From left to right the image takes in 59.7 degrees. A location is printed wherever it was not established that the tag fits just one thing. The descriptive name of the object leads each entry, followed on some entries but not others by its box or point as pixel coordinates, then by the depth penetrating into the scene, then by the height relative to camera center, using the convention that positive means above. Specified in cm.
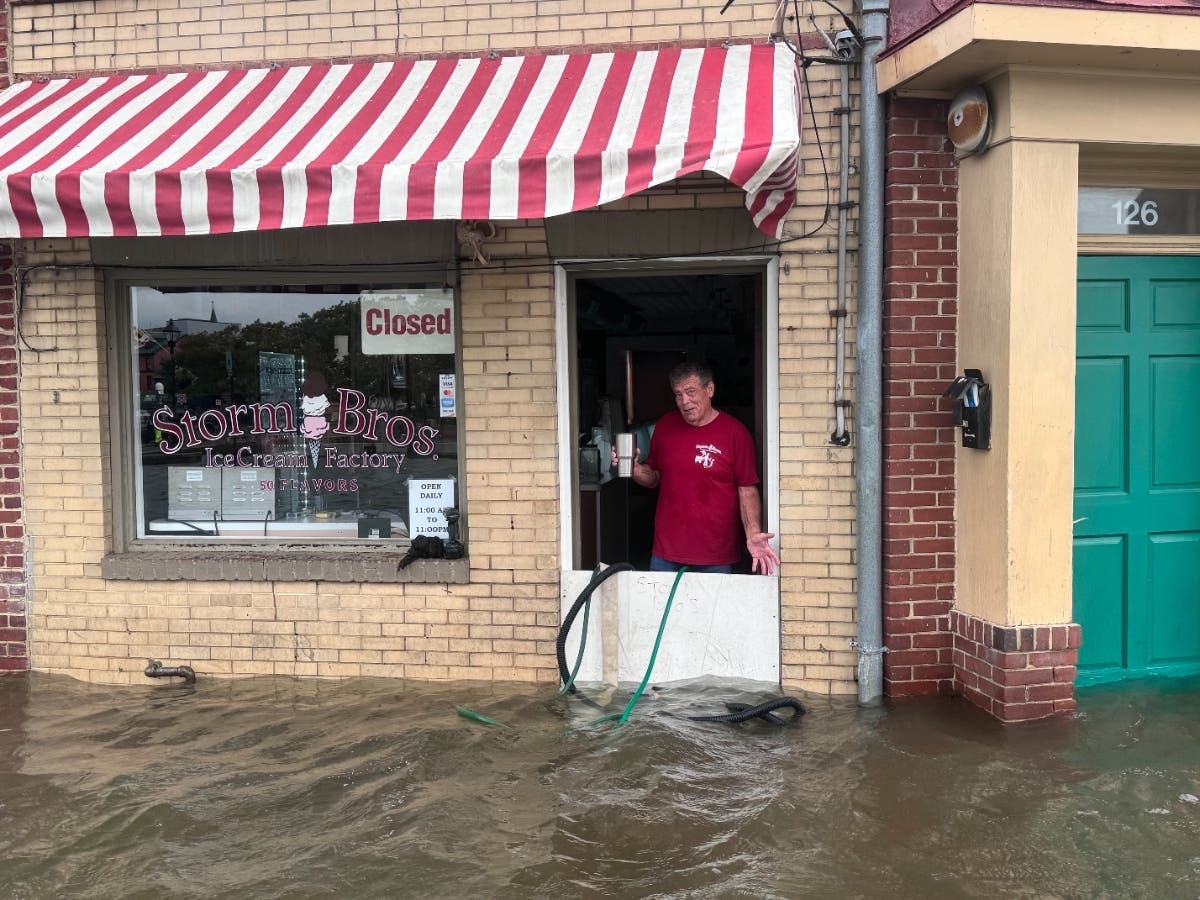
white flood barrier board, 524 -105
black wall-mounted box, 468 +5
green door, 518 -22
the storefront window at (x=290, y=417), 569 +4
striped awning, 425 +120
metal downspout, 488 +20
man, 536 -33
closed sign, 560 +54
